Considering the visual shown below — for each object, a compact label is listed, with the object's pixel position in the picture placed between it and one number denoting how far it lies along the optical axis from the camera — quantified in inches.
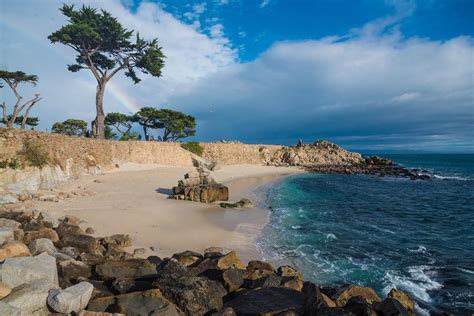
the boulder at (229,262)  345.1
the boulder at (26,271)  224.8
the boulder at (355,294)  302.9
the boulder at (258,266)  368.2
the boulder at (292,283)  300.2
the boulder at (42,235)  380.5
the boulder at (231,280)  295.0
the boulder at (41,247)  323.3
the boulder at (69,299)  212.8
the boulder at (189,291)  242.4
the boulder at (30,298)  207.2
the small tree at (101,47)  1444.0
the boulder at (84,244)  384.6
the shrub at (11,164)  732.7
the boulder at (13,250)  276.4
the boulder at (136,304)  223.0
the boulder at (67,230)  434.3
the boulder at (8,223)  390.0
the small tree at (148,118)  2139.9
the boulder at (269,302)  246.5
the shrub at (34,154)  800.3
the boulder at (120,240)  426.9
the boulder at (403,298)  320.5
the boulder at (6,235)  315.0
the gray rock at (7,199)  624.2
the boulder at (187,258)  367.2
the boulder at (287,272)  354.3
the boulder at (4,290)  210.7
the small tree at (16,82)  1291.8
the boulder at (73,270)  294.8
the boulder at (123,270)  300.7
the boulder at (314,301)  246.1
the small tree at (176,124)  2186.6
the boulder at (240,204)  827.8
